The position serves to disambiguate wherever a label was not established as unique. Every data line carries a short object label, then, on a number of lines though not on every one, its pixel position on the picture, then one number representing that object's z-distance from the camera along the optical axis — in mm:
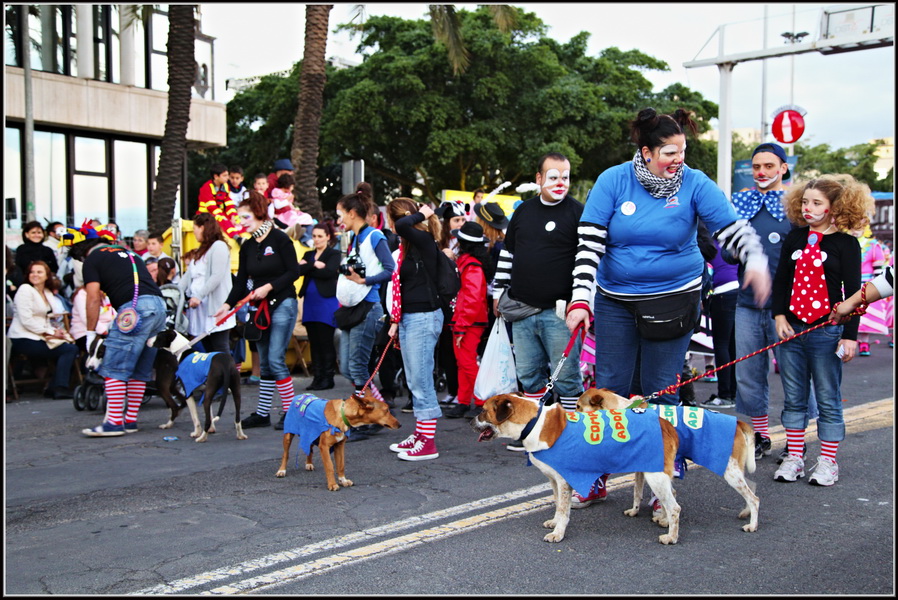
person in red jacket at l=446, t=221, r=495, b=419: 8219
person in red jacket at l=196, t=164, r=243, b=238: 12312
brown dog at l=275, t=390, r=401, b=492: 5641
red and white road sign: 13812
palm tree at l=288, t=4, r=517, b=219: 16922
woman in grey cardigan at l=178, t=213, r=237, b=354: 8477
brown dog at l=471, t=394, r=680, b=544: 4309
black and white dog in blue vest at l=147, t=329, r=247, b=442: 7160
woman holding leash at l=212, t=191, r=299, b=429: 7547
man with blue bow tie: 6082
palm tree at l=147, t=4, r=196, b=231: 15703
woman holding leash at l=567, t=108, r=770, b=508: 4648
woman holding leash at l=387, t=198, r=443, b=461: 6375
